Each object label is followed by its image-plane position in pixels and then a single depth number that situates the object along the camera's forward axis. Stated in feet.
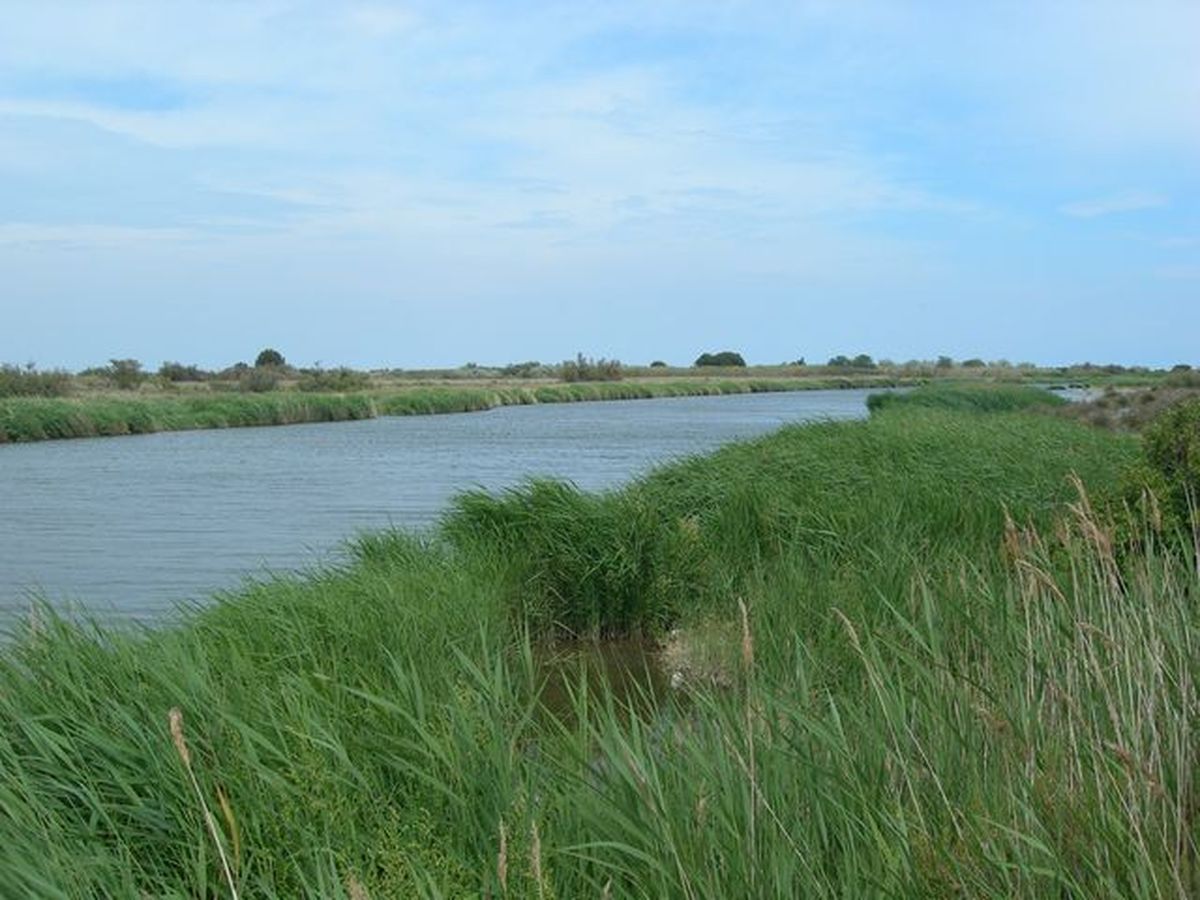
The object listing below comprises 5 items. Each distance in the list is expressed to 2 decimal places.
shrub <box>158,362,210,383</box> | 249.47
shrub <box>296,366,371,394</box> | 225.56
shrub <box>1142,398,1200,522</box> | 25.16
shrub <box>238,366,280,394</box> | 216.74
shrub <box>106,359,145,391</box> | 212.97
